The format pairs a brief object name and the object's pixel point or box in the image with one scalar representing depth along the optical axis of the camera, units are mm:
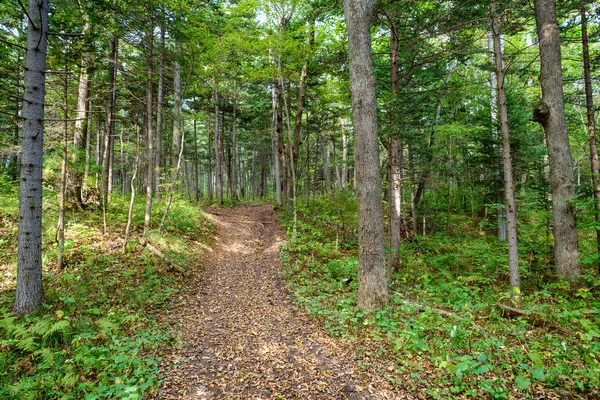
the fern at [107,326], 4677
